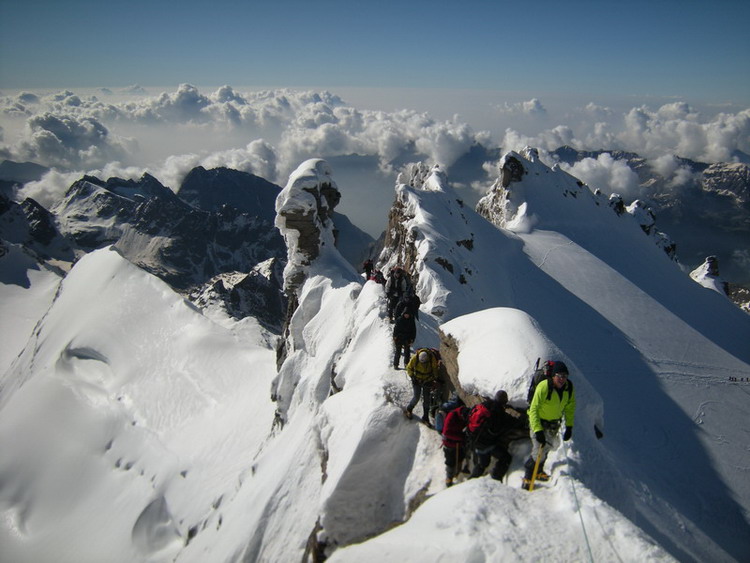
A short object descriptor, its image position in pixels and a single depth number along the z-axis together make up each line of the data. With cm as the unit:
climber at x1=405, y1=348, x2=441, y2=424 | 927
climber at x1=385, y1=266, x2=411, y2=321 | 1457
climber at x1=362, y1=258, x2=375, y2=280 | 1958
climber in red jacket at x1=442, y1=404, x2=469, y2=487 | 749
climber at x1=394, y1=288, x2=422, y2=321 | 1237
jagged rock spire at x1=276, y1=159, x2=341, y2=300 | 2650
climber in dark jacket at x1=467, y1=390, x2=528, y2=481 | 711
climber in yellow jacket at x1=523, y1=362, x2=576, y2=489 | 673
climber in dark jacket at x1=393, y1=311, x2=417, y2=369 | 1145
